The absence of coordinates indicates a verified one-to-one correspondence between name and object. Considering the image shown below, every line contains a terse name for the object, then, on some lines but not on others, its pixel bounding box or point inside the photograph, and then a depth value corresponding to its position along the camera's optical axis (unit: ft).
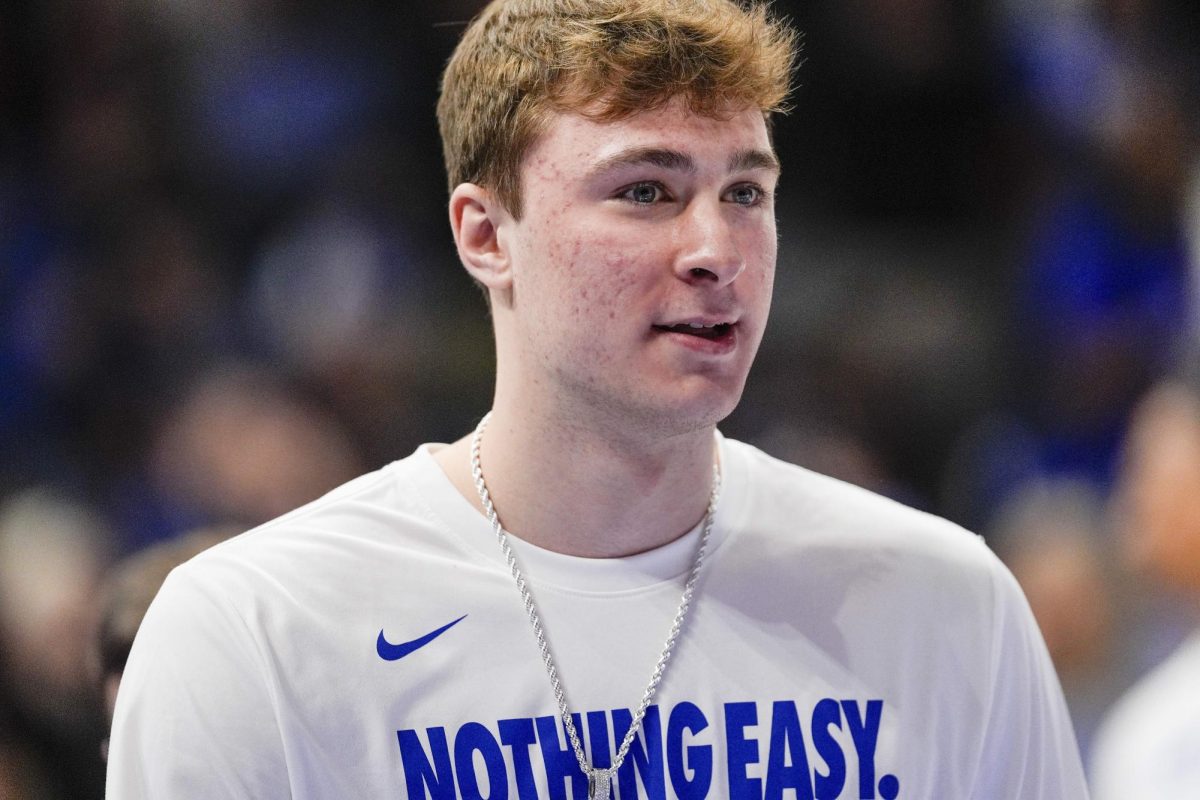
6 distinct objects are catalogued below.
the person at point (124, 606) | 17.21
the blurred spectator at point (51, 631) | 24.64
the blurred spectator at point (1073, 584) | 26.35
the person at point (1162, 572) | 20.21
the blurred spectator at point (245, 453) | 26.53
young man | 12.44
